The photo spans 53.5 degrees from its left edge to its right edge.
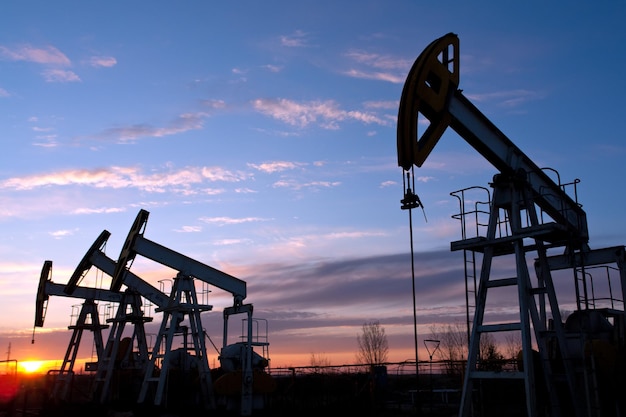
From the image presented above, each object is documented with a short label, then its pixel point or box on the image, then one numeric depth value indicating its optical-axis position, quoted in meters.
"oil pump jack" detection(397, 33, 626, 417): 10.25
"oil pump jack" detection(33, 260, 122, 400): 22.42
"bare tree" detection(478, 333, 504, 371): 30.08
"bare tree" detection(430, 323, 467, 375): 39.32
